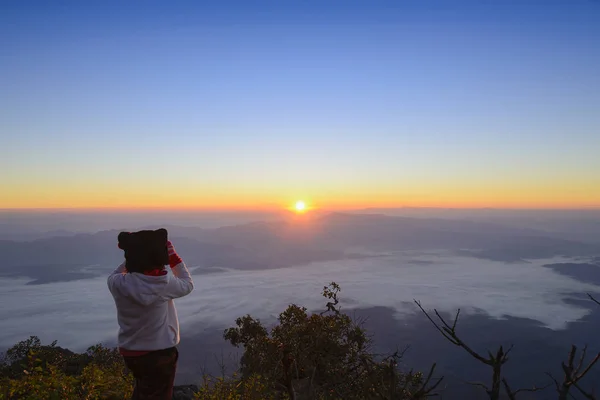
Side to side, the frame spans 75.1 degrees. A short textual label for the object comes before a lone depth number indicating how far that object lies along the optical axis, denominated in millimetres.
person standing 4379
